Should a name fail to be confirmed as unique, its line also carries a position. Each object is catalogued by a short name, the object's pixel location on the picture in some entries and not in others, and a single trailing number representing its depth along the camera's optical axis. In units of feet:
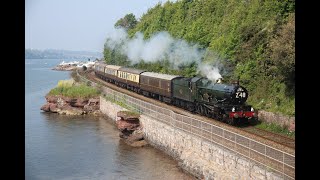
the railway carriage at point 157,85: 114.93
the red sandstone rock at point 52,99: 157.28
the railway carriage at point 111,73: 185.98
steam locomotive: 79.00
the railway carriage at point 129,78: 149.52
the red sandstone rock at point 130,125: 97.86
